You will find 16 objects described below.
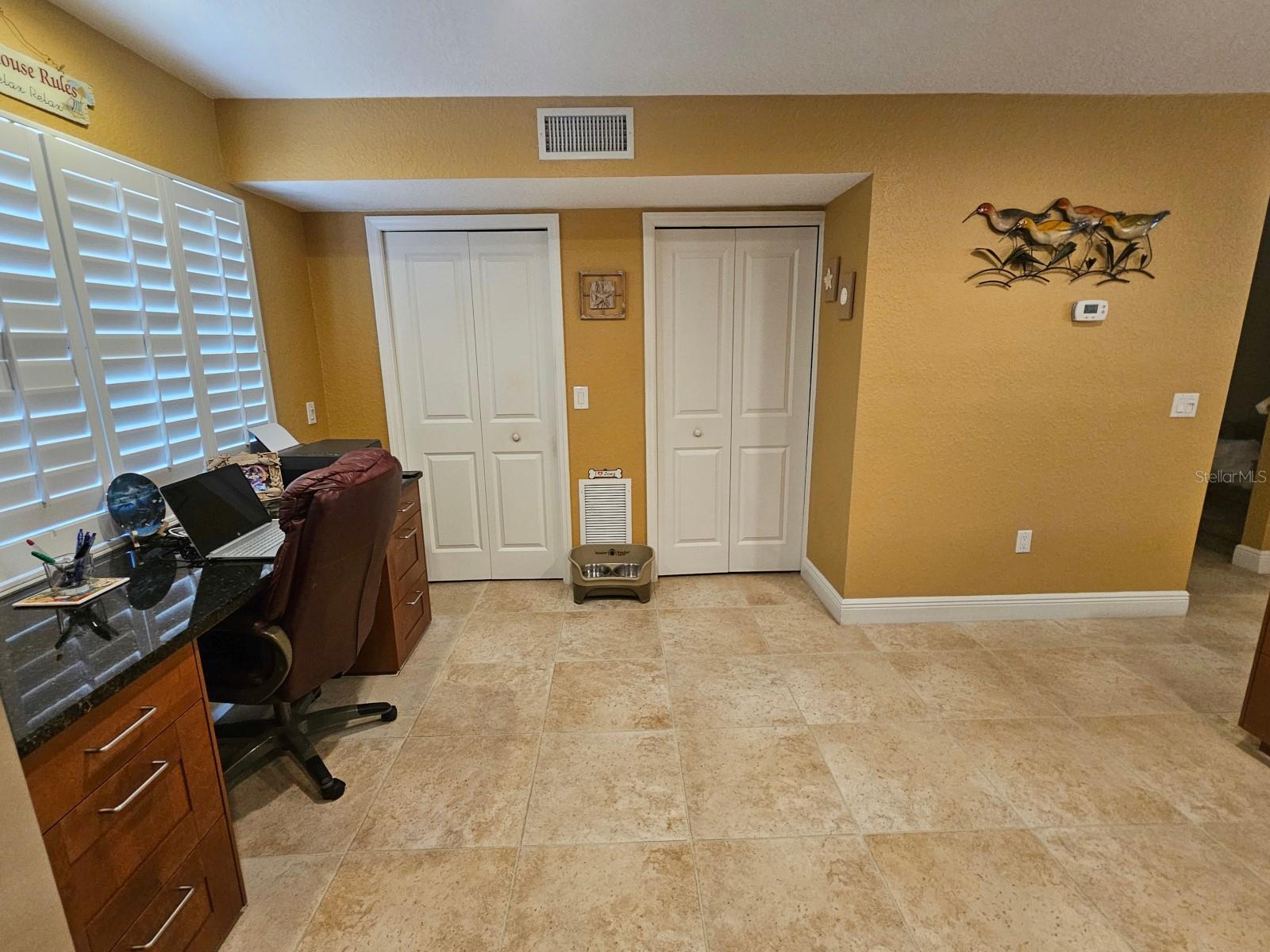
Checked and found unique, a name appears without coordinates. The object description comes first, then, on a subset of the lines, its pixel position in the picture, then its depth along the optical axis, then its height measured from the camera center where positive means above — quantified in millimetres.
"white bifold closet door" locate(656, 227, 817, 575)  2939 -211
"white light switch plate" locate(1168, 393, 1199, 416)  2529 -233
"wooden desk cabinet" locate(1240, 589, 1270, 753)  1777 -1118
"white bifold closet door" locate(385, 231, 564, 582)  2910 -205
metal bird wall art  2340 +464
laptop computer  1649 -498
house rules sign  1430 +749
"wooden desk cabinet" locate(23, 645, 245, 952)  928 -873
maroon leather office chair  1458 -699
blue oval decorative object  1640 -428
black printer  2301 -409
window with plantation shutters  1418 +83
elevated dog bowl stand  2986 -1176
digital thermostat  2408 +183
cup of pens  1382 -532
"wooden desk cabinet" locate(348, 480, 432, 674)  2307 -1046
